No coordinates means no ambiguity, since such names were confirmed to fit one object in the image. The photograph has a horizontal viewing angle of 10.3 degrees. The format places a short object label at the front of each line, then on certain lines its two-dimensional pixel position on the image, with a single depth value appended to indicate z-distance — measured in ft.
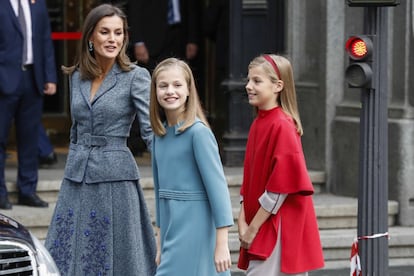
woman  43.95
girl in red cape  41.47
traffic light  49.37
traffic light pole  49.65
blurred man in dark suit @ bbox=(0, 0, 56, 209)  62.49
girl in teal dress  39.01
